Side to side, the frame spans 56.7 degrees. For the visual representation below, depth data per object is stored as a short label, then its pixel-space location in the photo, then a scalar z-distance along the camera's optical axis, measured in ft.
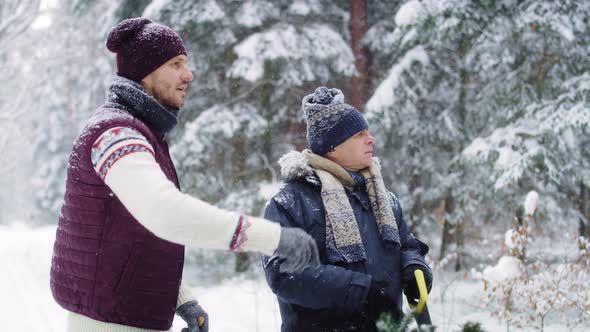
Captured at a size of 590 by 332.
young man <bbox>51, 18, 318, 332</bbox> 5.51
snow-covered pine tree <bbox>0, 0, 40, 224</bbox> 37.29
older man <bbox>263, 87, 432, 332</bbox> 8.77
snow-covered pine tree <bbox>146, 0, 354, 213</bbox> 33.22
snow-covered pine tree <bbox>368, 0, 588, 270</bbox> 25.56
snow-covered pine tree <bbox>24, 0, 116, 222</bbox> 77.05
